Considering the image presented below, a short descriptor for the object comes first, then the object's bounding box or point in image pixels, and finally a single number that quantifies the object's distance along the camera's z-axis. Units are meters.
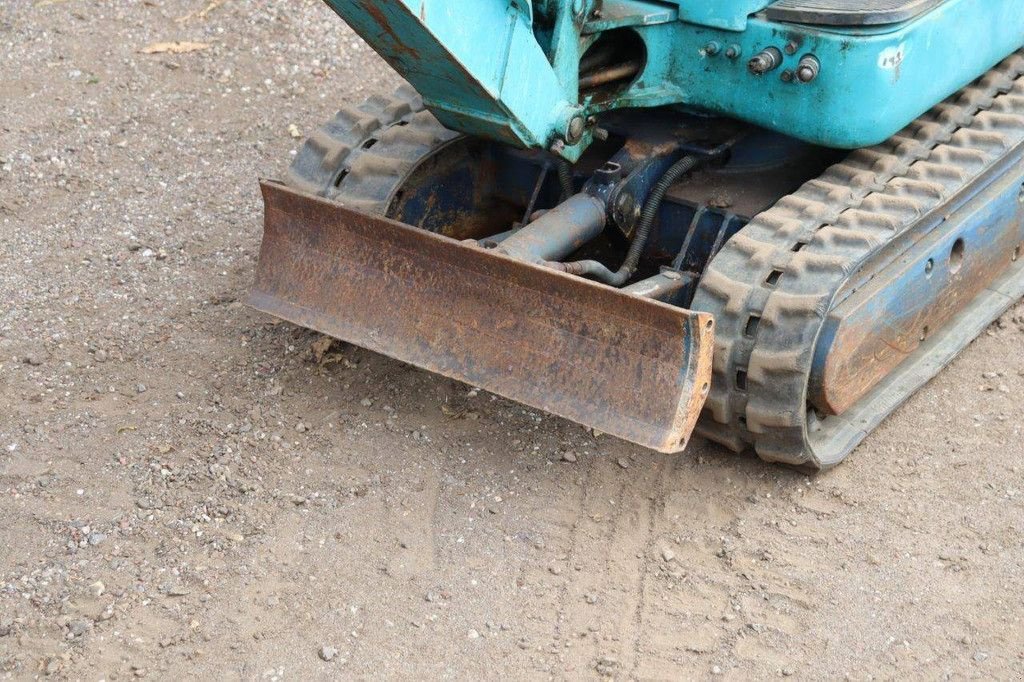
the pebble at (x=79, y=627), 5.81
